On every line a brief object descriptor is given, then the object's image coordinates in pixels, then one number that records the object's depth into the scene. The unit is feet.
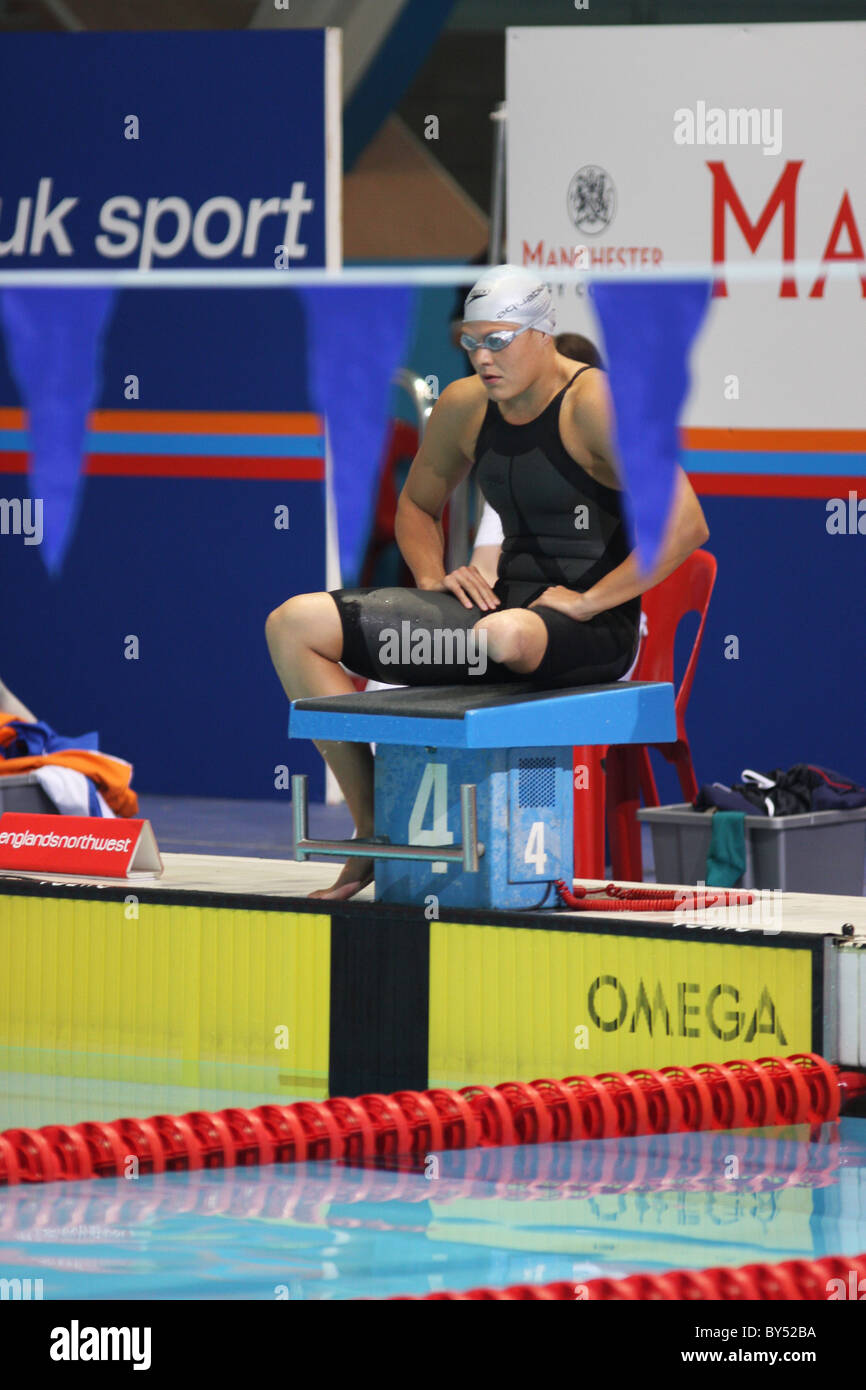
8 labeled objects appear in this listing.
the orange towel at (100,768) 38.27
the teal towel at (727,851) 33.83
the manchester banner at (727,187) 45.73
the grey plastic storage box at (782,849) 36.55
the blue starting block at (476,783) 26.48
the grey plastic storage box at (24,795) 37.65
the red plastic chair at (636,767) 35.50
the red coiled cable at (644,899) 27.45
